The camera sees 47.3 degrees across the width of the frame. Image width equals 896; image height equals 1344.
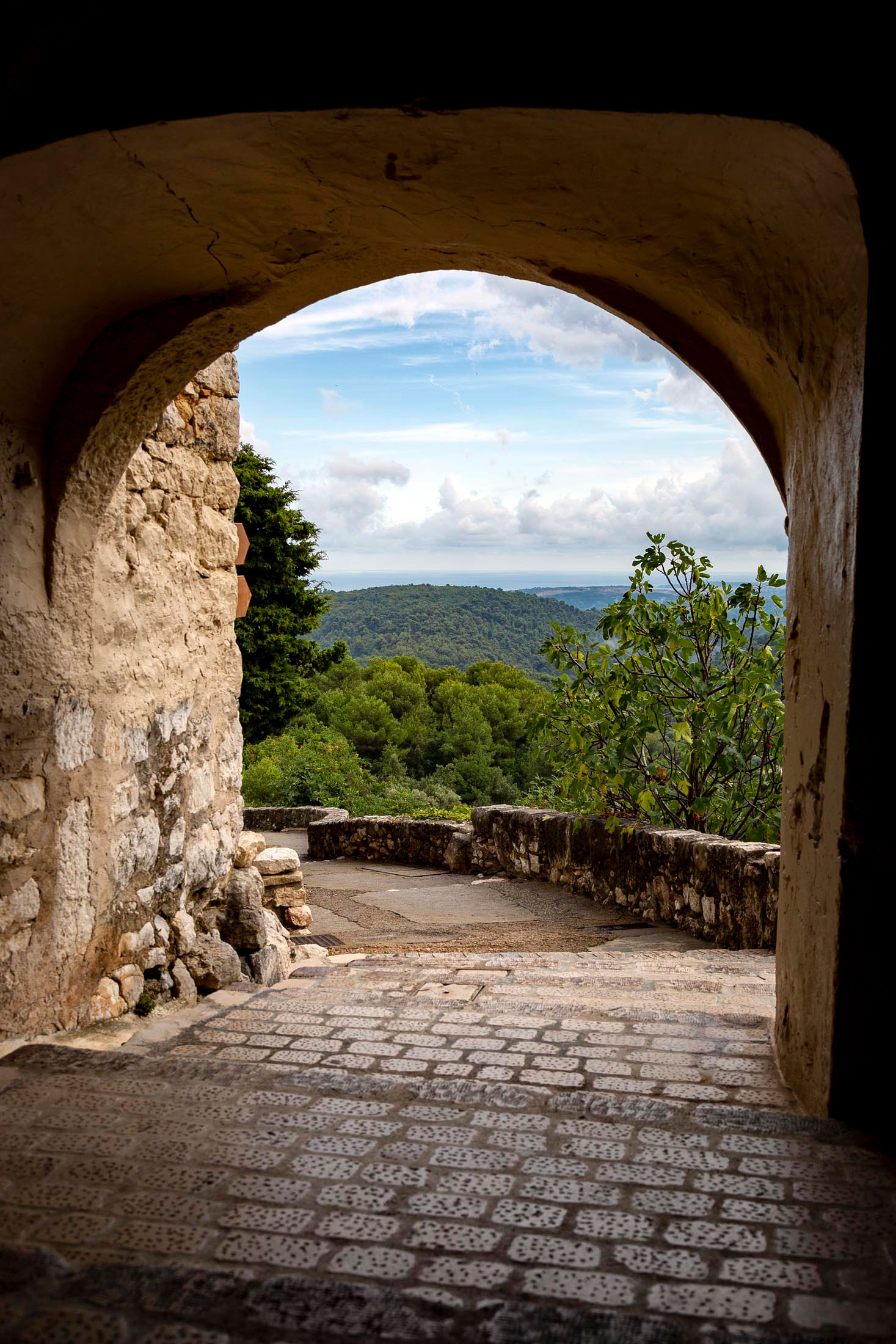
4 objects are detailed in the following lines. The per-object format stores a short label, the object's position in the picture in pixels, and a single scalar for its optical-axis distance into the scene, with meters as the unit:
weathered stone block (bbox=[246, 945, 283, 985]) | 4.39
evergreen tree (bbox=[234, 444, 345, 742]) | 19.89
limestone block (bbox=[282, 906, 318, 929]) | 5.50
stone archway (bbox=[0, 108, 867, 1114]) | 2.30
